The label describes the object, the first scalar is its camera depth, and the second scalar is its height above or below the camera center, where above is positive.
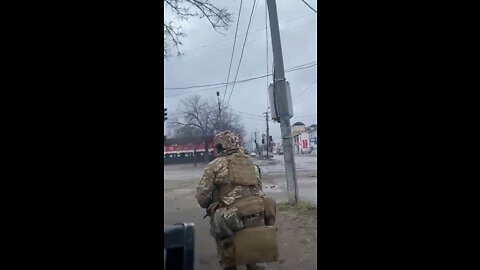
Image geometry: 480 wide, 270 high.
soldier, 1.80 -0.25
